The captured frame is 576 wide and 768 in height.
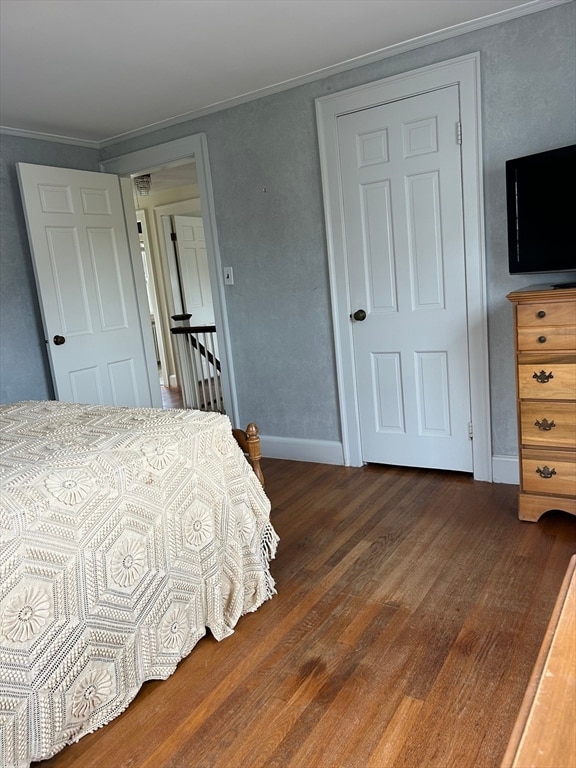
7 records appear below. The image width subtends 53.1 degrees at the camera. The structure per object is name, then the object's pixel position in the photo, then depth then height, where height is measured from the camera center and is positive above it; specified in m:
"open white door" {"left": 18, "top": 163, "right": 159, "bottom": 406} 3.81 +0.04
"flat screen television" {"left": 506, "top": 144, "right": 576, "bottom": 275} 2.55 +0.15
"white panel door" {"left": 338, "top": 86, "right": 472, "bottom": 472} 3.08 -0.09
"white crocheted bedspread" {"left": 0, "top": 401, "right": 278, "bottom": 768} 1.47 -0.80
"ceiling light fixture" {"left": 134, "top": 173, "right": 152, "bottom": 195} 5.67 +1.00
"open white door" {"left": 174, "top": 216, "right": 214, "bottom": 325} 7.35 +0.15
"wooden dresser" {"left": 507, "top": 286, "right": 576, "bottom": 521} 2.43 -0.63
